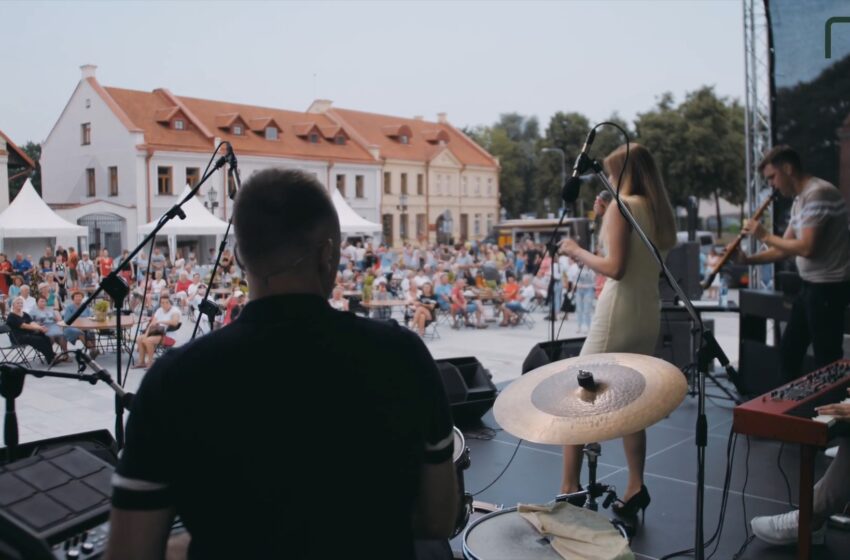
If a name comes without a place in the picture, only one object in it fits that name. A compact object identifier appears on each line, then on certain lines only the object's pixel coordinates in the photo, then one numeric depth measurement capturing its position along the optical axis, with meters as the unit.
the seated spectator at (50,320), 9.40
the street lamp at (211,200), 16.92
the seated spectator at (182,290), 12.81
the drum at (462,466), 2.32
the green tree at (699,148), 32.59
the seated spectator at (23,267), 12.93
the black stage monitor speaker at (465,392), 5.34
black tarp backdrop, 6.54
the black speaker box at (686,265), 7.32
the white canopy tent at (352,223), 19.05
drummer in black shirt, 1.17
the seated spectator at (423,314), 12.55
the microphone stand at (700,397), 2.54
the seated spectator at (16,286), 11.13
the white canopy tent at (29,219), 13.41
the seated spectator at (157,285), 12.42
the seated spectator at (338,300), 11.61
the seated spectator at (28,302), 9.86
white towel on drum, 2.31
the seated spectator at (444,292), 14.23
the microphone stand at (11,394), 2.32
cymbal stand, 3.29
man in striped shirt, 4.29
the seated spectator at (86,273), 13.99
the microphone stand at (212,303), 3.49
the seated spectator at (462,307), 13.90
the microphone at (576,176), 2.86
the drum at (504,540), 2.29
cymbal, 2.37
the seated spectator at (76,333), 9.58
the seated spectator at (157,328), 9.62
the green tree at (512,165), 53.94
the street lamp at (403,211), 32.41
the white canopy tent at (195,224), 14.74
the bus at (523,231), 29.92
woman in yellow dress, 3.21
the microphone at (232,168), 3.65
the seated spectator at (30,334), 8.88
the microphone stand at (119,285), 3.22
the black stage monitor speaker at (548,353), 5.41
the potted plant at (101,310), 9.80
